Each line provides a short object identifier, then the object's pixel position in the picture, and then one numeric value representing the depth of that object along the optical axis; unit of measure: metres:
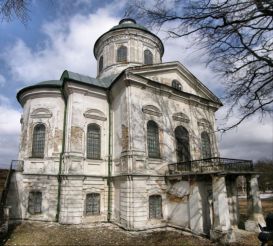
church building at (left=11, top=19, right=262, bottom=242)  12.97
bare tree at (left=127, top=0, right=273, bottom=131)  5.30
